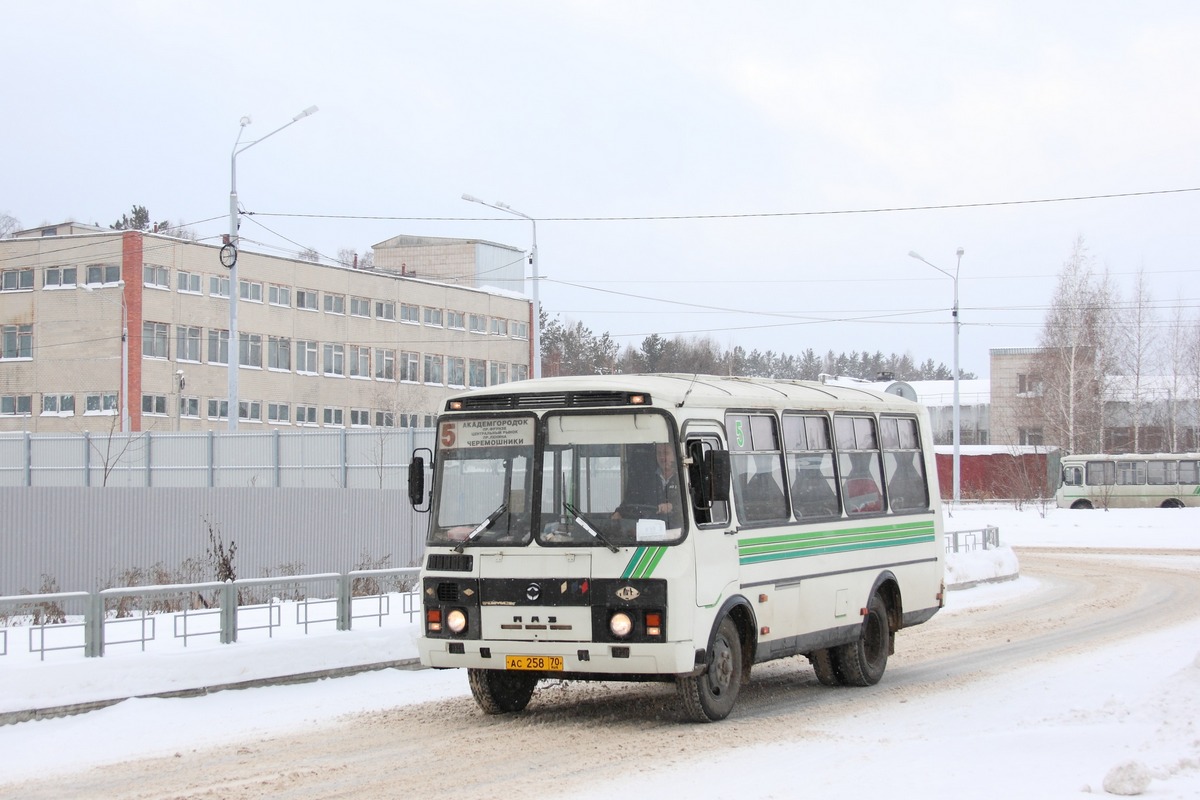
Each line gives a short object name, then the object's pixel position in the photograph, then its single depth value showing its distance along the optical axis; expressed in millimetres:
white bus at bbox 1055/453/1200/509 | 60562
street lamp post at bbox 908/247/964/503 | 51656
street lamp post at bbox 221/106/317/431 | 33500
